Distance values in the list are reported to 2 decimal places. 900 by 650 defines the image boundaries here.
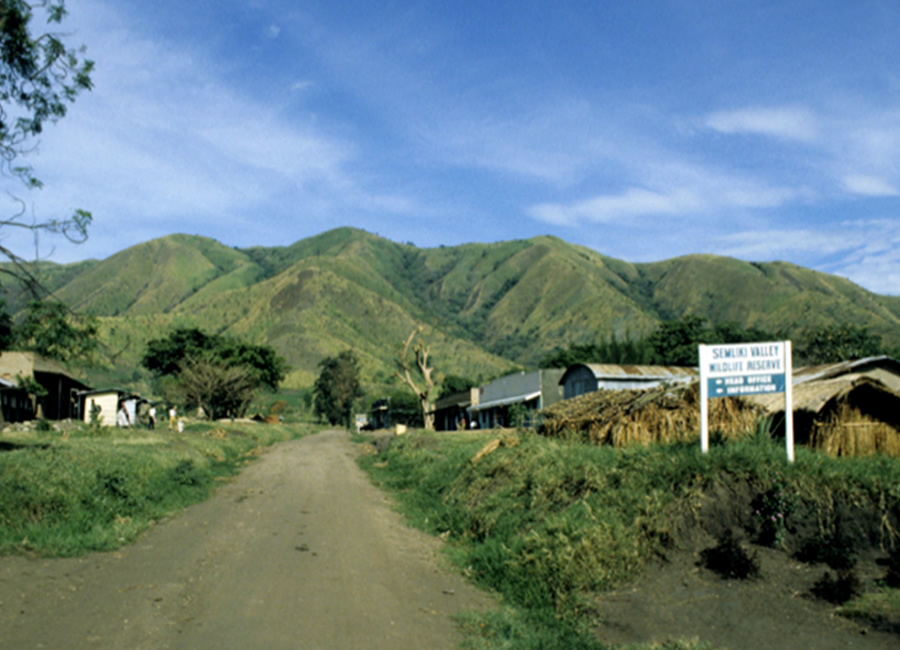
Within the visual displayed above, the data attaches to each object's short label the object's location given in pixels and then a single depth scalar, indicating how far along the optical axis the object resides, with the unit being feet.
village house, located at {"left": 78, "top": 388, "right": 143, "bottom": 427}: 147.13
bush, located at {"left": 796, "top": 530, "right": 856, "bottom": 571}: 23.12
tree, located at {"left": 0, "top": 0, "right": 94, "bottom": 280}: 41.75
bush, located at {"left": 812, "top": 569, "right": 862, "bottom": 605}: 21.15
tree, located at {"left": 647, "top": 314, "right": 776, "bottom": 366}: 232.94
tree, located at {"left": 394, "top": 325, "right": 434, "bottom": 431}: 124.26
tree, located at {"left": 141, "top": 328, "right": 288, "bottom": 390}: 197.78
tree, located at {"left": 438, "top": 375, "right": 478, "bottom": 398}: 308.60
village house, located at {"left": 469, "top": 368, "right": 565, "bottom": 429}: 158.61
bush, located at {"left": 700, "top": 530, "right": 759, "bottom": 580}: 23.34
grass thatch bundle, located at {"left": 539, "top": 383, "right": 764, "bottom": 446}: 36.14
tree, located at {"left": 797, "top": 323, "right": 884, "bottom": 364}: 205.16
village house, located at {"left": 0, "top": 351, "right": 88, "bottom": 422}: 124.64
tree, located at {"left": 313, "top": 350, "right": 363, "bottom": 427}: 273.54
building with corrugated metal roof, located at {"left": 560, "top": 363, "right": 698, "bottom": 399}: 127.54
